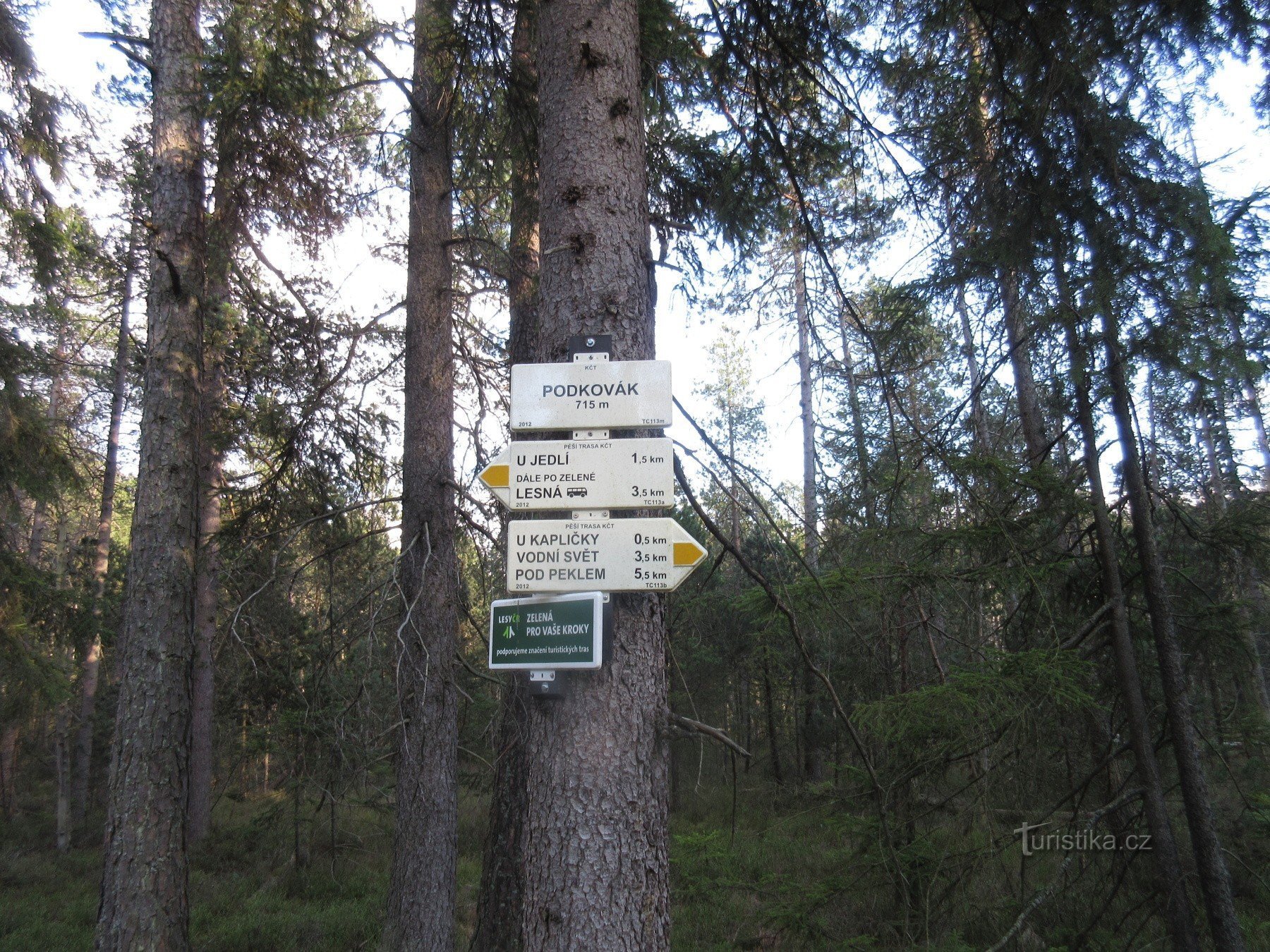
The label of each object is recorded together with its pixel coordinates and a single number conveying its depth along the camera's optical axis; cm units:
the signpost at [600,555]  244
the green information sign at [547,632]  236
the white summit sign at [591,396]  257
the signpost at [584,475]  250
